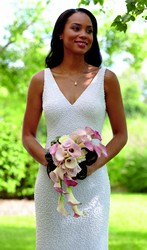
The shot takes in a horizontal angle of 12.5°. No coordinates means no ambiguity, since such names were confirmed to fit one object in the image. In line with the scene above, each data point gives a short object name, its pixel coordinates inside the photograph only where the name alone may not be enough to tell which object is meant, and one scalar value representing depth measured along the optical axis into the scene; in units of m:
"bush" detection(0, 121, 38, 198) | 11.30
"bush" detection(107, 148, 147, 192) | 19.20
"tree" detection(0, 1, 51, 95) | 13.26
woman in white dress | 3.79
